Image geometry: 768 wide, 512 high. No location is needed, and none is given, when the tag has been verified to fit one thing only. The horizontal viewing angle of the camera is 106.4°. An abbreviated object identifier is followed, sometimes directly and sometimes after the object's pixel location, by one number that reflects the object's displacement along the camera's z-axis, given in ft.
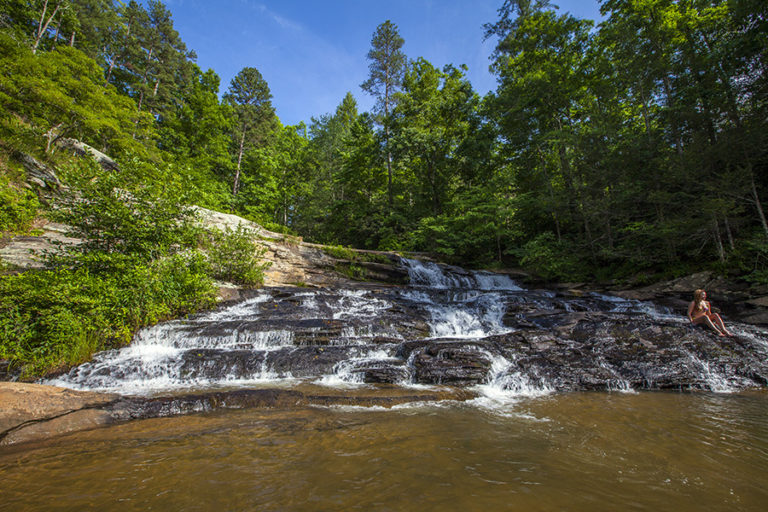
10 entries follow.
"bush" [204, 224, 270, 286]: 34.38
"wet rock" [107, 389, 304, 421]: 11.39
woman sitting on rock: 19.94
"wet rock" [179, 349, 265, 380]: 16.99
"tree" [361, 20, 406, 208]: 76.84
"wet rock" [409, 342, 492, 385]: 16.35
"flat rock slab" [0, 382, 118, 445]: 9.37
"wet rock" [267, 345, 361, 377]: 17.79
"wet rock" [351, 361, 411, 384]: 16.39
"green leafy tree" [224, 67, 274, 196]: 81.76
